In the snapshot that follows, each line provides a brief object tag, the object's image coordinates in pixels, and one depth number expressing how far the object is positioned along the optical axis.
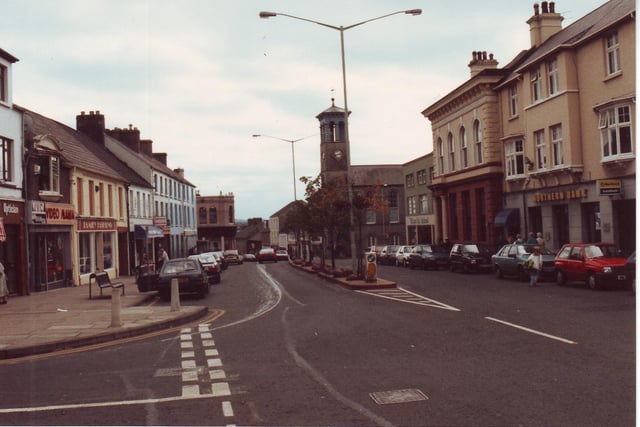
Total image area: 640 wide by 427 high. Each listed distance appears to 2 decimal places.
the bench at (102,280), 23.73
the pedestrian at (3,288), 21.25
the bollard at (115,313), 14.48
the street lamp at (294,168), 60.49
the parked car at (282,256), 75.50
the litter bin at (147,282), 25.34
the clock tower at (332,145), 94.88
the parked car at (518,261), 25.33
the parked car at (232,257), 67.12
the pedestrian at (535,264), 23.31
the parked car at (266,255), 67.56
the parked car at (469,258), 32.59
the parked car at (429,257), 38.16
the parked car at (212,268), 31.36
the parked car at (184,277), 23.08
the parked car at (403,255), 43.94
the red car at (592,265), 20.52
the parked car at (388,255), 48.98
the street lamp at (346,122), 27.02
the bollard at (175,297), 17.42
